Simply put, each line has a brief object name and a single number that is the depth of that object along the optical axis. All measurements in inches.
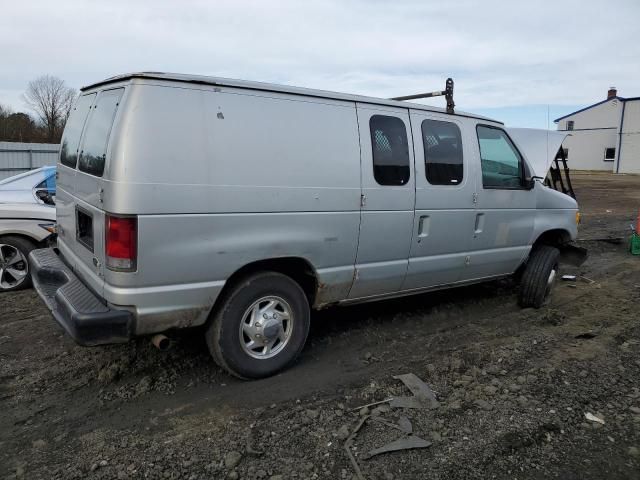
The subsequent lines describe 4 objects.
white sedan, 246.1
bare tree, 1600.6
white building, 1672.0
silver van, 133.2
